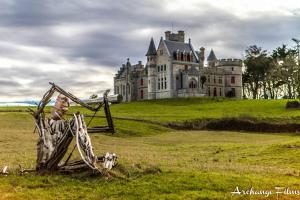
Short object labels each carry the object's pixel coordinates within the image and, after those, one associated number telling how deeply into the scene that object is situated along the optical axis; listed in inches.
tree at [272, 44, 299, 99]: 3997.7
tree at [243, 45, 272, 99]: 4745.8
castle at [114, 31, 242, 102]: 3975.0
